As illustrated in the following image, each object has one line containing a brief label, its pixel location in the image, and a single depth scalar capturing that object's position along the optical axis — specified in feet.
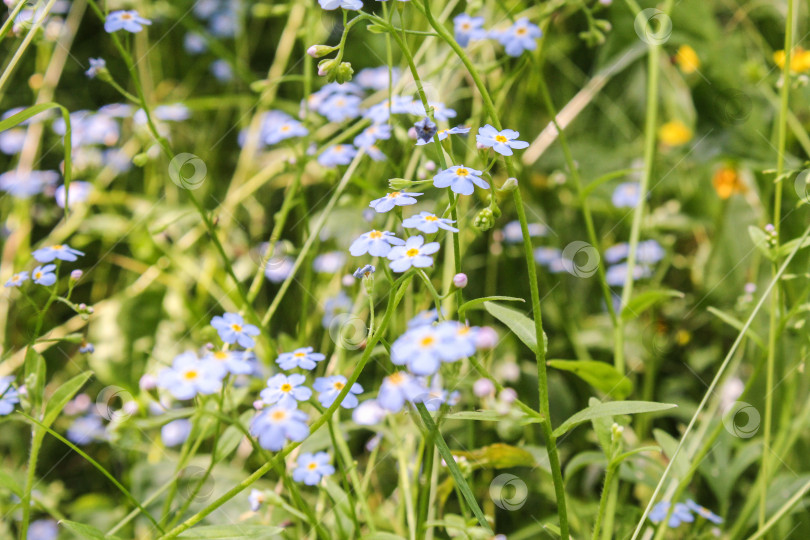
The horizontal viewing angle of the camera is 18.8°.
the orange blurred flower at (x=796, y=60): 1.48
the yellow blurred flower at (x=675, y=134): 1.66
